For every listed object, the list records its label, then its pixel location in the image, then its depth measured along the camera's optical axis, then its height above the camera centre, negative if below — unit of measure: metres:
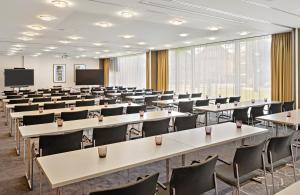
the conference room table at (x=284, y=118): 4.41 -0.53
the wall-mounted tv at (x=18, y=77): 17.05 +0.94
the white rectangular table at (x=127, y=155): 2.13 -0.65
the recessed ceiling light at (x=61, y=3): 5.03 +1.74
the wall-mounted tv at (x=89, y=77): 18.33 +0.96
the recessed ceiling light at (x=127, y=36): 9.93 +2.07
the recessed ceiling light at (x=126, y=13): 5.82 +1.77
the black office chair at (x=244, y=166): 2.61 -0.81
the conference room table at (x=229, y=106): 6.21 -0.43
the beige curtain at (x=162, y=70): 13.96 +1.09
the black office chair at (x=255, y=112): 6.25 -0.57
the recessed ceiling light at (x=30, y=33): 9.20 +2.06
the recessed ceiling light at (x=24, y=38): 10.38 +2.12
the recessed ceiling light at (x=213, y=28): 7.76 +1.88
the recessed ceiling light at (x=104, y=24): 7.32 +1.93
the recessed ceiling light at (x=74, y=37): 9.82 +2.08
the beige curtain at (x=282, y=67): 8.28 +0.72
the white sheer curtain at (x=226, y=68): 9.48 +0.90
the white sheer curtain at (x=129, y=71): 16.62 +1.36
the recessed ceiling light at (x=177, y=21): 6.68 +1.83
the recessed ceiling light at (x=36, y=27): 7.71 +1.97
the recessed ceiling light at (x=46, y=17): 6.45 +1.86
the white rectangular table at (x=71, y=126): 3.66 -0.55
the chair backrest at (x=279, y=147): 2.94 -0.69
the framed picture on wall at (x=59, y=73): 19.83 +1.37
